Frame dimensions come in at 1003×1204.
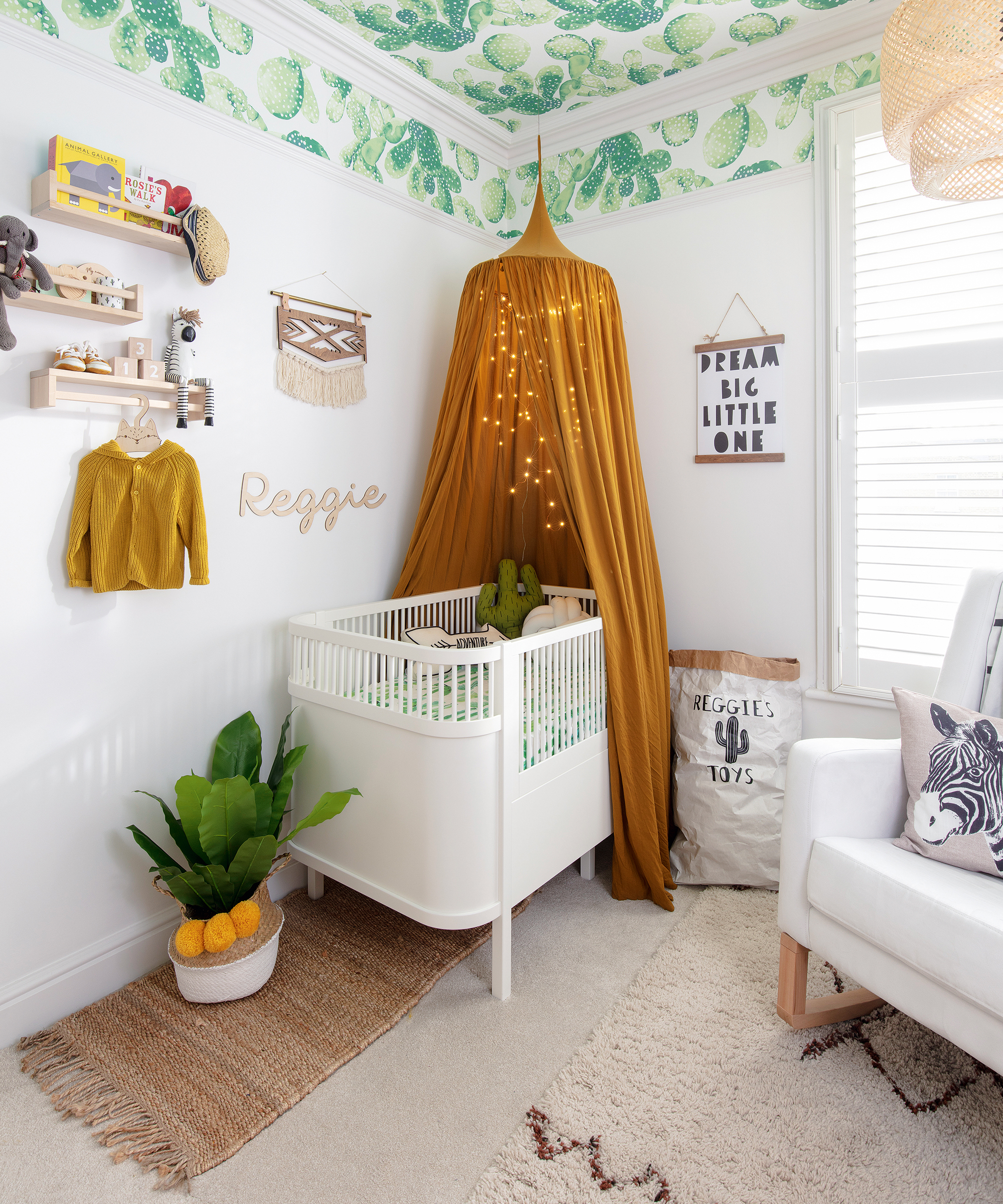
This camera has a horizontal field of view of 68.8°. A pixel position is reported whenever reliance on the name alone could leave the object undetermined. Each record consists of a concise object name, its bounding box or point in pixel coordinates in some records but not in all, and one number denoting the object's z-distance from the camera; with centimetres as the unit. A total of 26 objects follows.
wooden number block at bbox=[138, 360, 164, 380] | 185
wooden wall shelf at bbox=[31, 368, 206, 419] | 167
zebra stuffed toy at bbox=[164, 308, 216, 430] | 191
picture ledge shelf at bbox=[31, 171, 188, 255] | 164
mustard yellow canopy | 230
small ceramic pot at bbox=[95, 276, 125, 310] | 177
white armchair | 134
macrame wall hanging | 223
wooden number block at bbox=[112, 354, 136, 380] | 180
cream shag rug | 137
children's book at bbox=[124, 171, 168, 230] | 178
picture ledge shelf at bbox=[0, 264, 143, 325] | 164
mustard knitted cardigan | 178
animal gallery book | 165
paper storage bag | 238
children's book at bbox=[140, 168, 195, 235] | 187
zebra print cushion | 154
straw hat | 187
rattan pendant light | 131
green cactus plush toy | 269
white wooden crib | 182
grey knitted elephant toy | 155
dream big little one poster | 248
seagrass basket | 182
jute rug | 150
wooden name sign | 219
